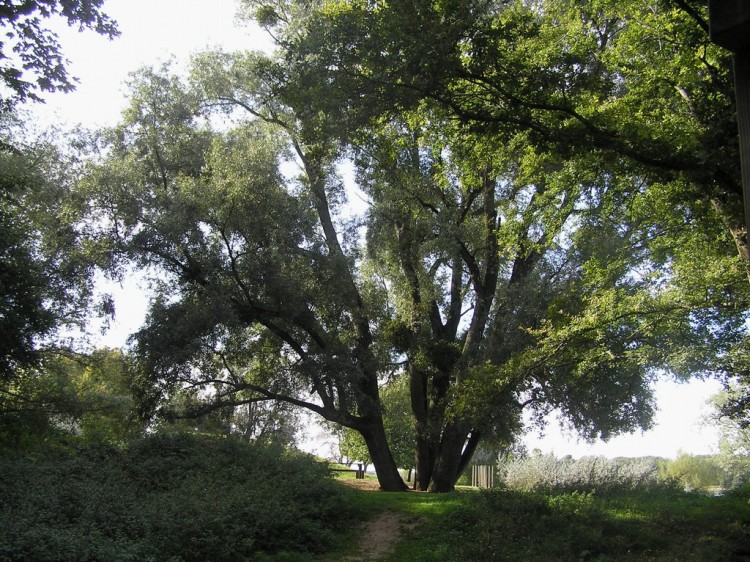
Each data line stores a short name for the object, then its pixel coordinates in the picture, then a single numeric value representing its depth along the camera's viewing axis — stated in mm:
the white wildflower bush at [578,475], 15812
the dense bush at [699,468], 30531
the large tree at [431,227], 8500
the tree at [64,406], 13648
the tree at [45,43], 8461
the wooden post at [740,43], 2836
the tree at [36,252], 12180
